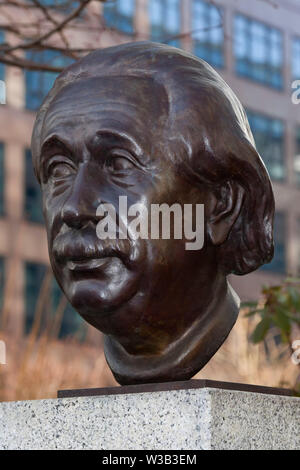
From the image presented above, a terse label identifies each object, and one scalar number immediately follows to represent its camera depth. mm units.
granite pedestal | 2916
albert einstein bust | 3207
